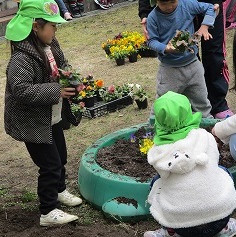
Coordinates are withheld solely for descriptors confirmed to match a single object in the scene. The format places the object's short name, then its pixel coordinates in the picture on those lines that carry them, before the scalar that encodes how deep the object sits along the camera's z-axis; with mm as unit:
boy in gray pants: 6314
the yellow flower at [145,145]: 5824
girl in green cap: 4871
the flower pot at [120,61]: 11303
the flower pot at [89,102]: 8453
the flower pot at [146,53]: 11626
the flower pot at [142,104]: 8417
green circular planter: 5129
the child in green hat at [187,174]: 4156
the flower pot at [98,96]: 8667
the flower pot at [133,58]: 11449
